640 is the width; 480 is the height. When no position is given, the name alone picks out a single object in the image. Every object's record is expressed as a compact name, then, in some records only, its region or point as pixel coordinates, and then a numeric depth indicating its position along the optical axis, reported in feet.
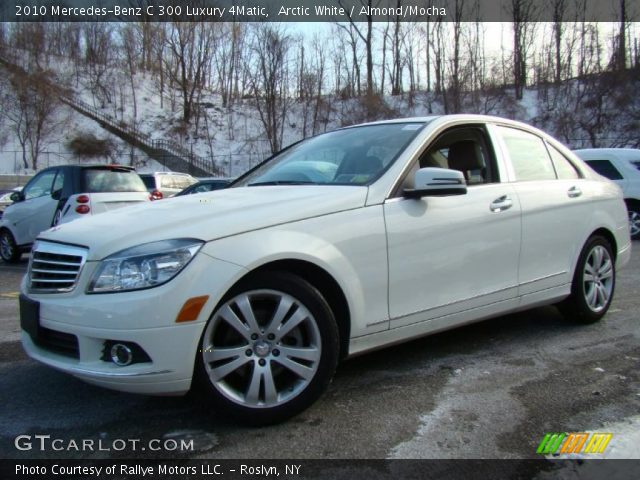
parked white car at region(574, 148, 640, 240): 34.27
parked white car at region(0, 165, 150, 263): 27.58
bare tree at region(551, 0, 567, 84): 139.95
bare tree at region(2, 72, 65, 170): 132.57
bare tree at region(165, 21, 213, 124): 152.35
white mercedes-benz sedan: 8.19
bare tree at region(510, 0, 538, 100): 139.64
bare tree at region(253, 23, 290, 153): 140.26
